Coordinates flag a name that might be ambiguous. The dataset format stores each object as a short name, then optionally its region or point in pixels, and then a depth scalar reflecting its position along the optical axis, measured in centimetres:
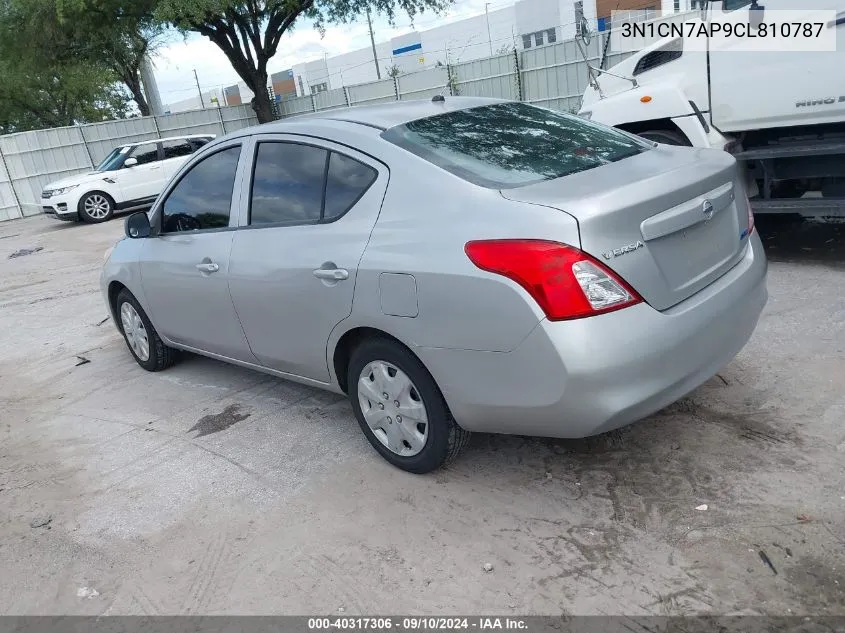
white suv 1628
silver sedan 266
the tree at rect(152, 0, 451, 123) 2162
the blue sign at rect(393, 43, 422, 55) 5738
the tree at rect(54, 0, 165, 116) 2211
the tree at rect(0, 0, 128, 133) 2398
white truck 518
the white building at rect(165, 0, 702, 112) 4203
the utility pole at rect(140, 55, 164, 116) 2861
